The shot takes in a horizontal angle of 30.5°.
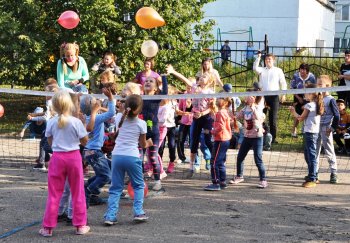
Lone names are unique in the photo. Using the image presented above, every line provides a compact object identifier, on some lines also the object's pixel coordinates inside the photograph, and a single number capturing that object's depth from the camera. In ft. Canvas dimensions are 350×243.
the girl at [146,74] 30.44
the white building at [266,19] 103.09
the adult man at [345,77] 45.03
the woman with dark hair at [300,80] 41.04
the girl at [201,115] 30.96
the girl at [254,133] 29.17
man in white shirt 45.29
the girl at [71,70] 31.49
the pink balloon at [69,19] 35.27
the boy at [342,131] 39.32
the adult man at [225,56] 72.15
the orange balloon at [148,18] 32.83
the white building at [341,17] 164.04
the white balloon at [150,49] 31.89
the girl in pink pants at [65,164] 21.13
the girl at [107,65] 35.14
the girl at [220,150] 28.53
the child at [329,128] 30.50
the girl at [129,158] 22.58
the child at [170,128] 32.35
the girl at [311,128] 29.30
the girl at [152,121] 27.94
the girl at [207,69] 34.17
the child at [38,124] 33.17
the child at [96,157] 23.82
